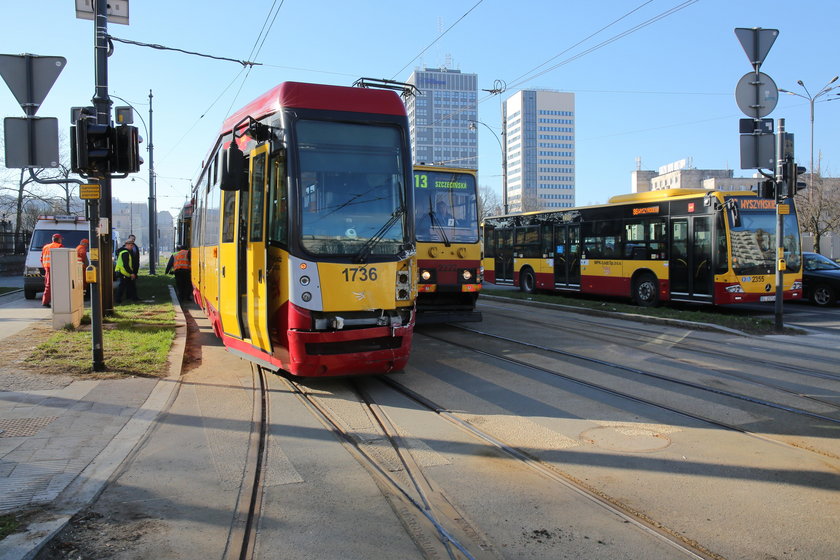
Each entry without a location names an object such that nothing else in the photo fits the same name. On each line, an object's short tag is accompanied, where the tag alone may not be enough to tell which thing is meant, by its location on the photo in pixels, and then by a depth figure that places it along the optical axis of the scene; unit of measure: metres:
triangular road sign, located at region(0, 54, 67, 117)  7.04
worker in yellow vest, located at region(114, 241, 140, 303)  16.03
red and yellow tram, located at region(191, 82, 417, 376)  6.67
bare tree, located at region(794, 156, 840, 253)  34.88
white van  18.78
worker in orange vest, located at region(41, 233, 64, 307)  13.85
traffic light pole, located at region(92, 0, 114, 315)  10.12
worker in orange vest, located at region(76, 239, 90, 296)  14.49
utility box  11.16
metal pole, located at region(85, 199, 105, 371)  7.78
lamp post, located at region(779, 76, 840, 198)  29.21
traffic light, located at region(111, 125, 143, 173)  7.86
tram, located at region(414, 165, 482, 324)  11.84
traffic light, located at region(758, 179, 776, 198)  12.09
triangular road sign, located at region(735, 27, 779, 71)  12.05
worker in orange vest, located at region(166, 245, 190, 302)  19.20
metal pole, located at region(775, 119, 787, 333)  12.02
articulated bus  14.77
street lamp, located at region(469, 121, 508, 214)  30.75
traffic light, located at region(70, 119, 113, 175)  7.57
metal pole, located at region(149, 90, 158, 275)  31.72
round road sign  12.23
